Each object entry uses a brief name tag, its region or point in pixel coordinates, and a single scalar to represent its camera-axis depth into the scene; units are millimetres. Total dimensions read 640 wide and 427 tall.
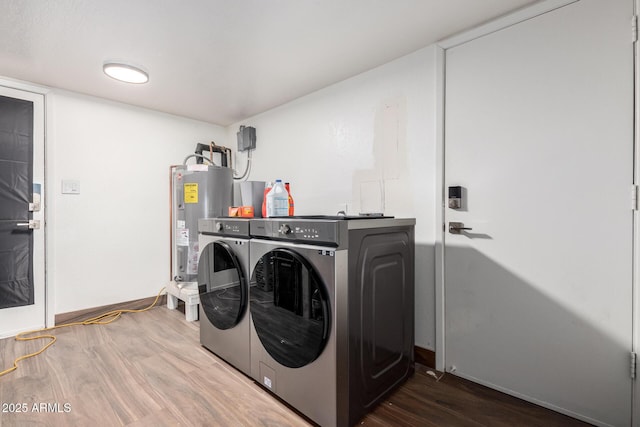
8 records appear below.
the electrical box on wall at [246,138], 3199
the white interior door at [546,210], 1287
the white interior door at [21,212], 2256
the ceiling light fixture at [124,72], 2049
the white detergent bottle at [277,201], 1844
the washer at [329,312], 1229
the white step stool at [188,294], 2572
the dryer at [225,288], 1671
